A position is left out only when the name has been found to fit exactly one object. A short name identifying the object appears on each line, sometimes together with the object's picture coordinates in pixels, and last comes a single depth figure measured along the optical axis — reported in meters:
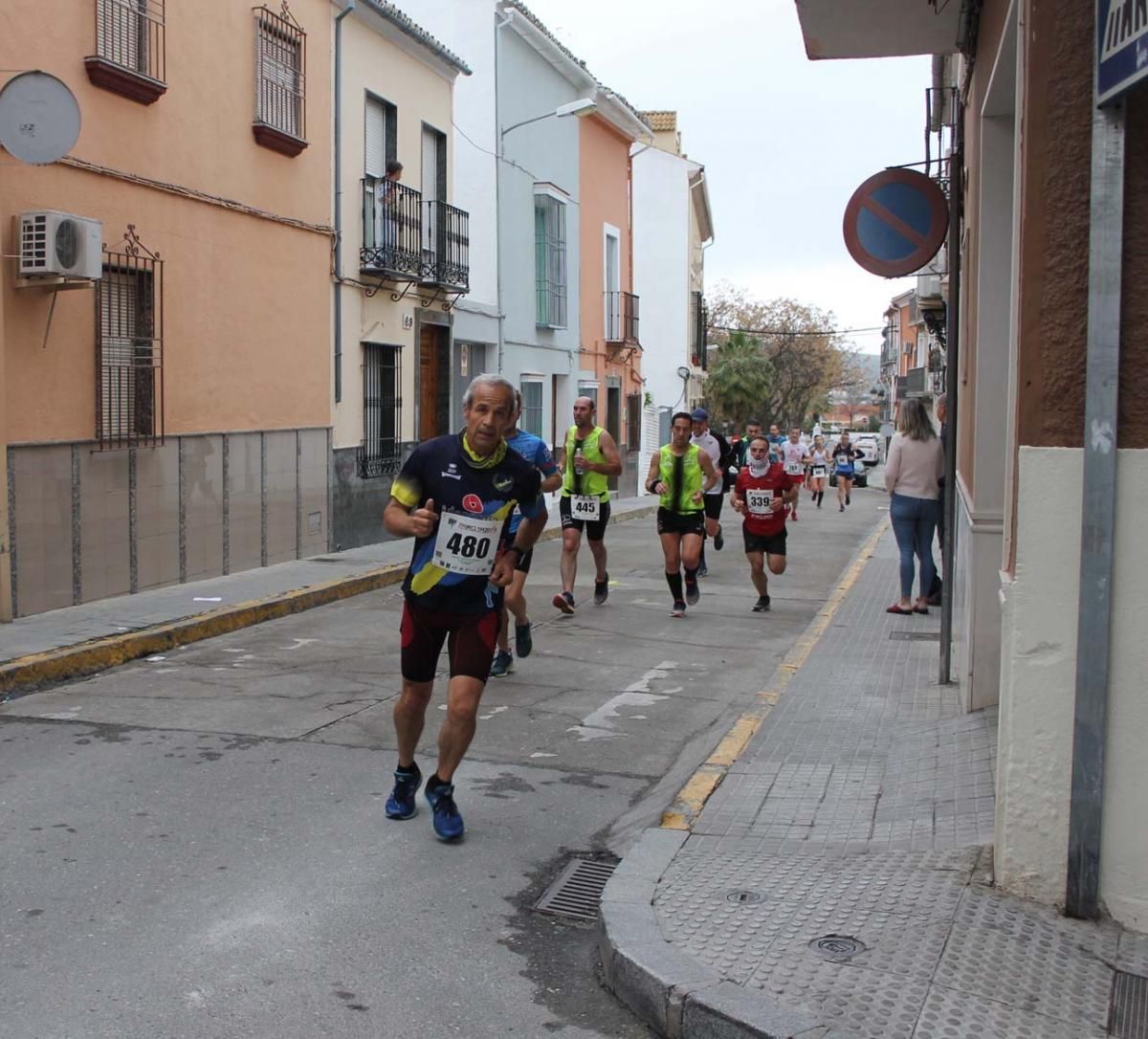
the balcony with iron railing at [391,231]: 16.42
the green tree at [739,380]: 61.56
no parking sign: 7.57
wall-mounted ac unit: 9.83
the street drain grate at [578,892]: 4.58
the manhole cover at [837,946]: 3.79
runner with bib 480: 5.15
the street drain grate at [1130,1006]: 3.38
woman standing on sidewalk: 10.66
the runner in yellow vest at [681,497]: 11.08
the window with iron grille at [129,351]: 11.12
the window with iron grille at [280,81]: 13.73
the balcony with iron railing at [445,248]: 17.98
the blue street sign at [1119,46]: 3.57
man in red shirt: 11.46
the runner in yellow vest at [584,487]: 10.84
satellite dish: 9.41
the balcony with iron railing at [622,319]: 29.67
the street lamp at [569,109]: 22.27
